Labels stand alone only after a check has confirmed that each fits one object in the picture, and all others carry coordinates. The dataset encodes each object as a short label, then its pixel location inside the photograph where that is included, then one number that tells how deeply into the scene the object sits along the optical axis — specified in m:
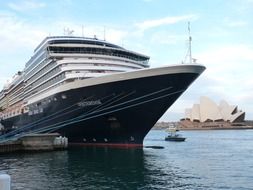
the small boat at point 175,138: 69.19
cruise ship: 33.38
